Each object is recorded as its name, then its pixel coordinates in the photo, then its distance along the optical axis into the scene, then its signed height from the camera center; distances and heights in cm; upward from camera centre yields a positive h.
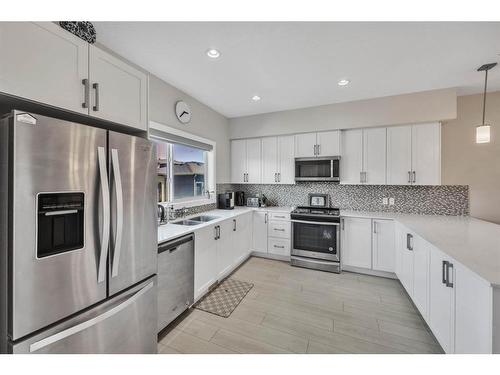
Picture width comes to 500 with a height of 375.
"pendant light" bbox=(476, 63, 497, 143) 213 +62
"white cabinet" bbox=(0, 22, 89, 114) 92 +62
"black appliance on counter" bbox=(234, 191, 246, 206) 407 -23
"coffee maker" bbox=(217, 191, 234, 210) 367 -25
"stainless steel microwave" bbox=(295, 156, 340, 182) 330 +32
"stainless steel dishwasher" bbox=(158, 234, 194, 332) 177 -88
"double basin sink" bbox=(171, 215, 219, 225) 267 -47
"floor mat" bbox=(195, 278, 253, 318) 218 -132
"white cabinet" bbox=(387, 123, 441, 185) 283 +49
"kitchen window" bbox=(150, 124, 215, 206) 273 +27
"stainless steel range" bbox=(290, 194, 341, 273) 306 -82
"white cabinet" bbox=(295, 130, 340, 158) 332 +74
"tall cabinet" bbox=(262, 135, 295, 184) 367 +51
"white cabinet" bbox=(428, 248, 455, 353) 142 -87
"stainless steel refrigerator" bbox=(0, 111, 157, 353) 90 -28
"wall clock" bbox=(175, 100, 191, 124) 269 +104
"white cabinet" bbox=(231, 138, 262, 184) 392 +52
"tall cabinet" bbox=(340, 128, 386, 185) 311 +50
